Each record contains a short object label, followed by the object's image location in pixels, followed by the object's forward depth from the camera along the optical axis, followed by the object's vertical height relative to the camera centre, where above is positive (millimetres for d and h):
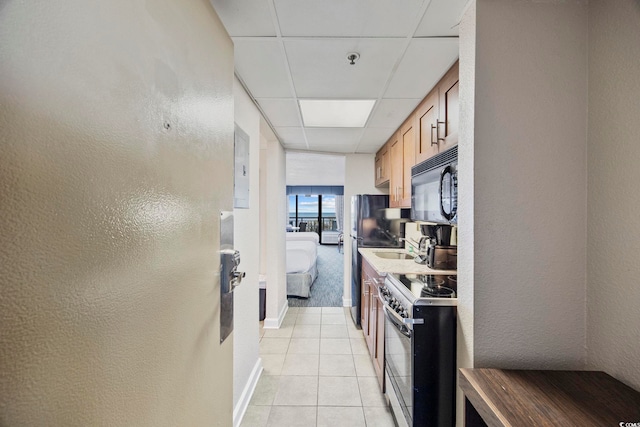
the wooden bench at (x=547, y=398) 742 -580
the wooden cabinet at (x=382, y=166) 3041 +607
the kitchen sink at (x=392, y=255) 2779 -435
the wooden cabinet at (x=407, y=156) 2141 +501
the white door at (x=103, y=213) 356 -1
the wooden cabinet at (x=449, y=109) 1449 +616
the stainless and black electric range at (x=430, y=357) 1229 -678
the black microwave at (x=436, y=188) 1360 +160
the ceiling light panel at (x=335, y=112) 2030 +872
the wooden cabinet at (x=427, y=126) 1690 +620
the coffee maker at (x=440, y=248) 1912 -243
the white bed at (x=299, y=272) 4047 -911
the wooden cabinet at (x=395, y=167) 2490 +473
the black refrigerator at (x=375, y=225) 3072 -125
